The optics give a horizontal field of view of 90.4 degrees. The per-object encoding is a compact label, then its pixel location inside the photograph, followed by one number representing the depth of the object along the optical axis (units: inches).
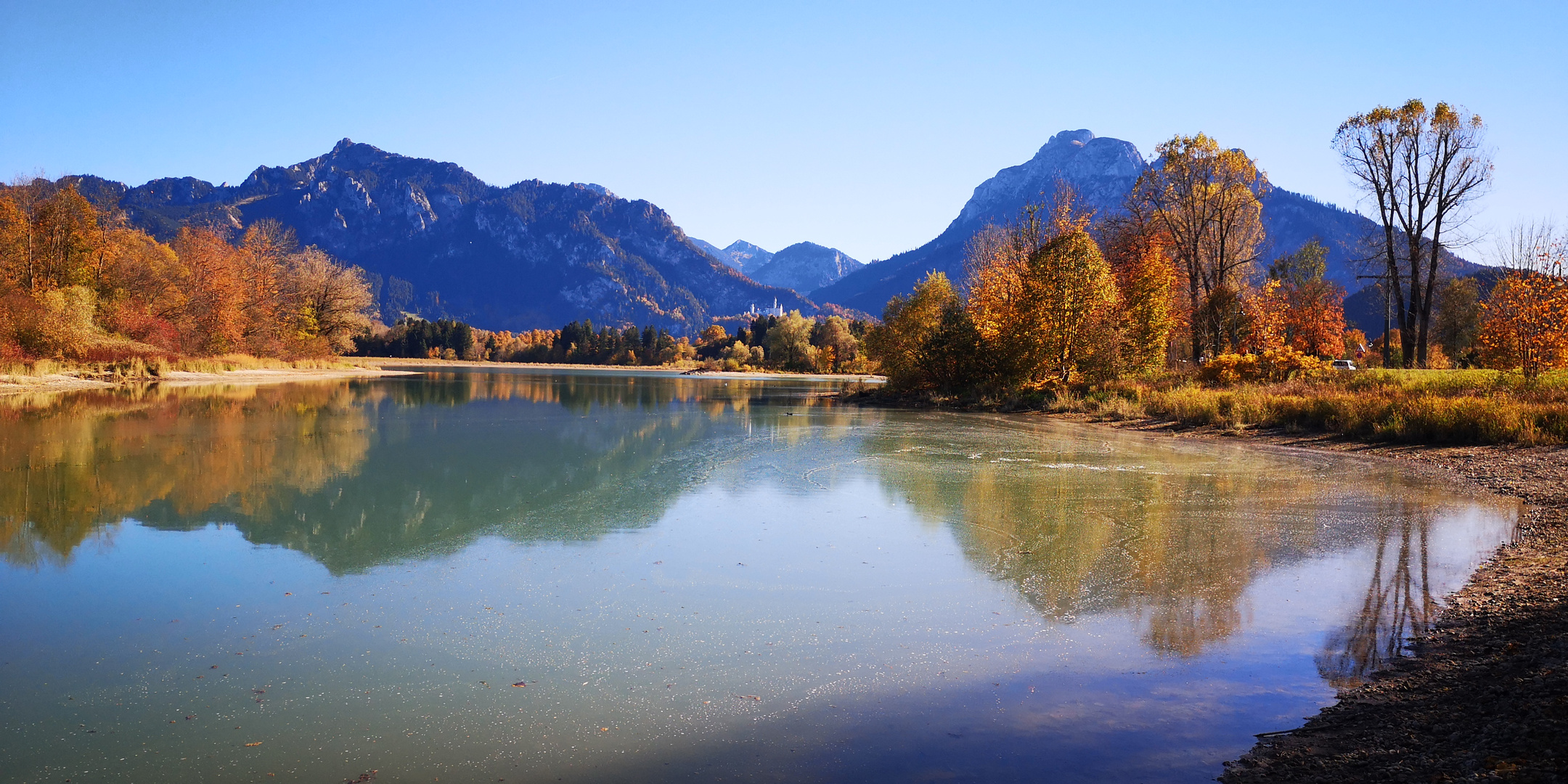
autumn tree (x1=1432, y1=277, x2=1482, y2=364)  1685.5
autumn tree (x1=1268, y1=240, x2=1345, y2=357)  1712.6
